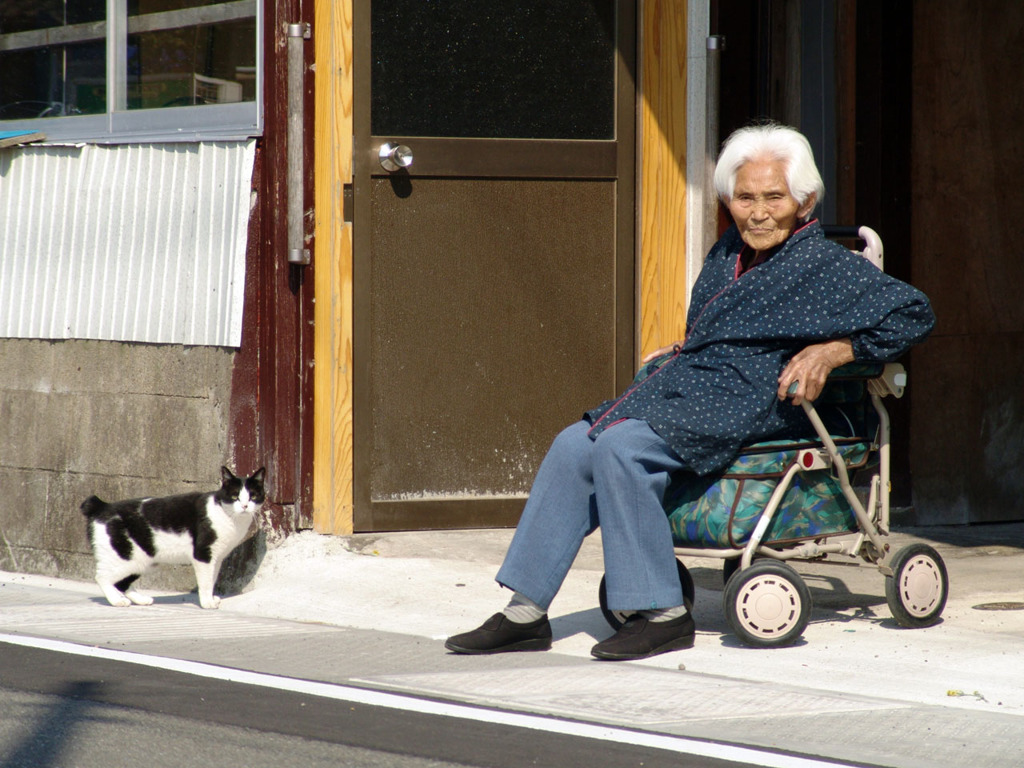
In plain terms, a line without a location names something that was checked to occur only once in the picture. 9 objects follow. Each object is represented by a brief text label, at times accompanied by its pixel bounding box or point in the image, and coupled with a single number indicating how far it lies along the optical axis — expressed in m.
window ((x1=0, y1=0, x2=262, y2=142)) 13.01
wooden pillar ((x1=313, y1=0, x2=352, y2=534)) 12.43
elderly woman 9.11
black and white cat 12.09
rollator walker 9.21
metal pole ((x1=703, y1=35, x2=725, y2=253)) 13.27
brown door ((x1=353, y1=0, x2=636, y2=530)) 12.65
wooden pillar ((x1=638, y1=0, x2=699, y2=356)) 13.27
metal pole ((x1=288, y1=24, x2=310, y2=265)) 12.40
